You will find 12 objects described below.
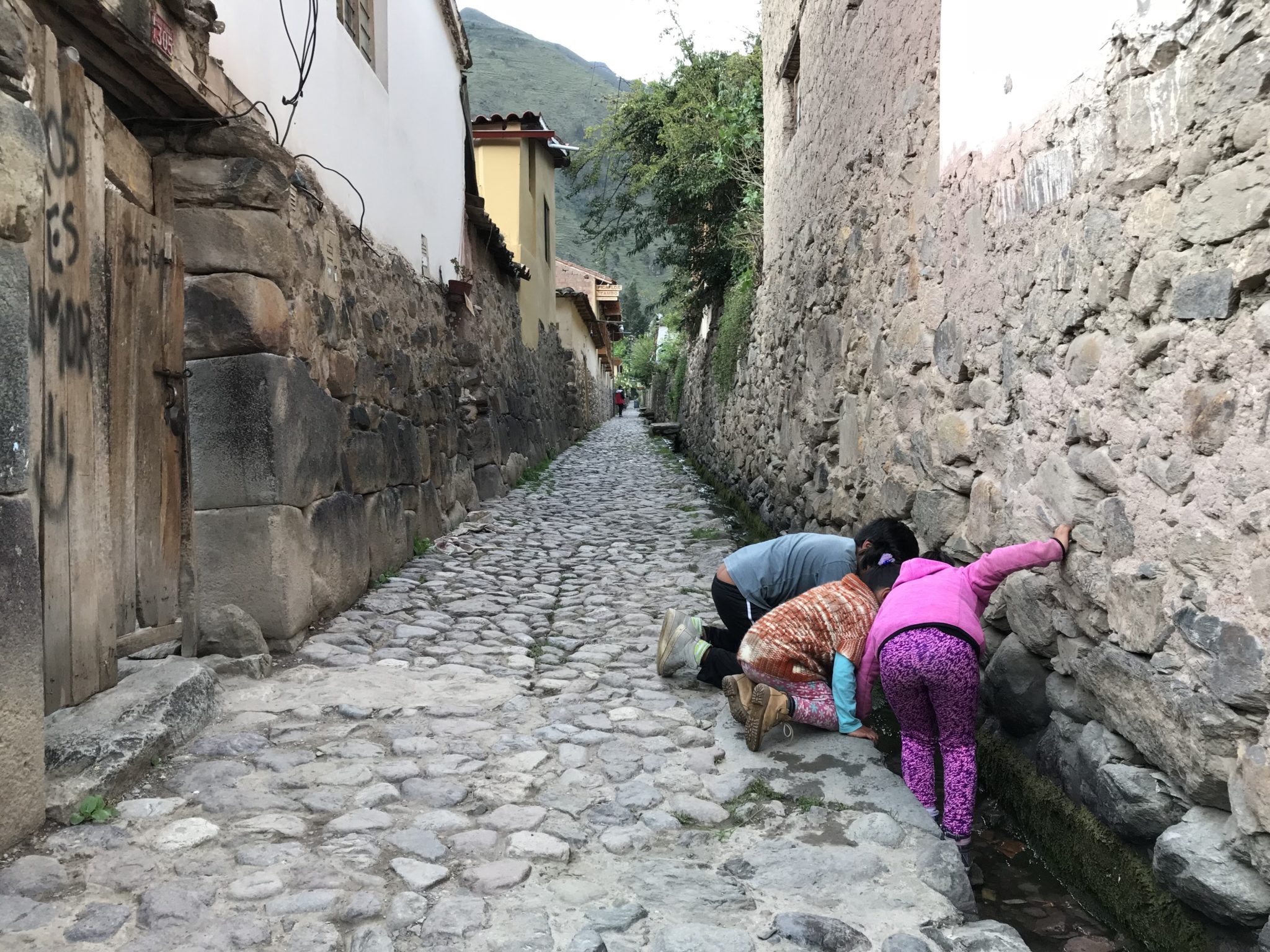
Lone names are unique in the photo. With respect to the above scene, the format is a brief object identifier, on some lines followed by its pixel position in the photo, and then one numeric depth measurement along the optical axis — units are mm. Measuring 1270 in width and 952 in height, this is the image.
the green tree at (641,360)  42750
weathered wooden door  2652
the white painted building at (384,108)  4062
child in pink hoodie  2529
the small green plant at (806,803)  2646
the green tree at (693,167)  10820
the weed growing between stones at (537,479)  10750
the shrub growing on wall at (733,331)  9688
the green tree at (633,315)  57094
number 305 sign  3021
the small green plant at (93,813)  2332
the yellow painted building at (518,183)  13719
